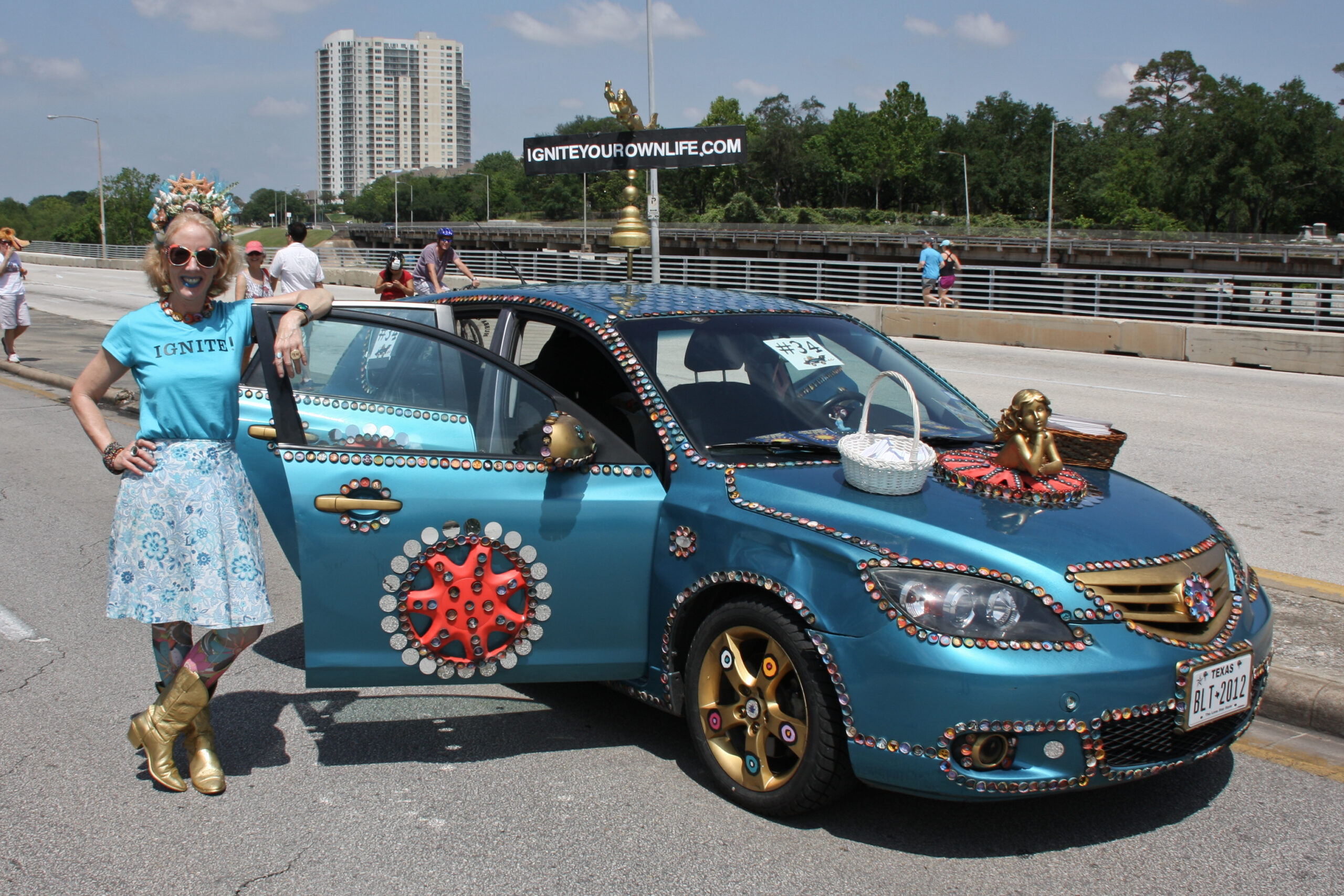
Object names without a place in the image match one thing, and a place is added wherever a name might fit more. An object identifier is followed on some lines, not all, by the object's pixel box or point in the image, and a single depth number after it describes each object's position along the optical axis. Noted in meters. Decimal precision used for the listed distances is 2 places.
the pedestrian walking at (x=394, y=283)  12.61
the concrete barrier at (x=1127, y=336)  15.74
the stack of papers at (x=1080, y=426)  4.07
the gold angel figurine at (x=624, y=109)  13.49
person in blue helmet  13.91
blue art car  2.95
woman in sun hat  13.47
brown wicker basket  4.01
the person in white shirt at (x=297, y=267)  11.73
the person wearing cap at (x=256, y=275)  11.65
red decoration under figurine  3.43
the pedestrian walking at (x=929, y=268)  24.09
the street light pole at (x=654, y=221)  15.99
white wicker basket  3.30
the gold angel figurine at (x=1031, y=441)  3.49
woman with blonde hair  3.35
